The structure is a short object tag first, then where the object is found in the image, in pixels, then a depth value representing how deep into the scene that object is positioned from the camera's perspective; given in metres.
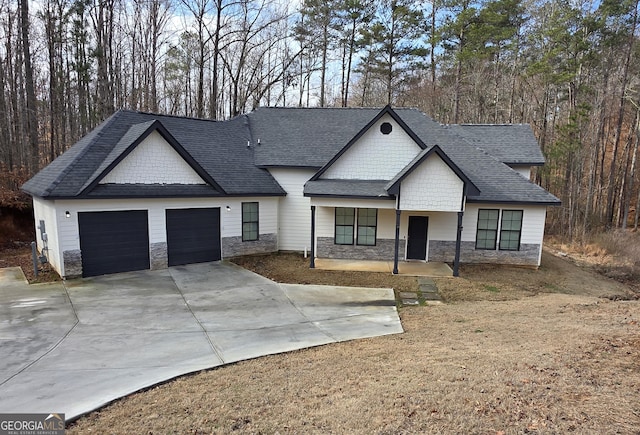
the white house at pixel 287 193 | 12.23
